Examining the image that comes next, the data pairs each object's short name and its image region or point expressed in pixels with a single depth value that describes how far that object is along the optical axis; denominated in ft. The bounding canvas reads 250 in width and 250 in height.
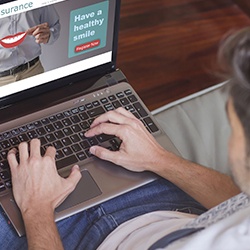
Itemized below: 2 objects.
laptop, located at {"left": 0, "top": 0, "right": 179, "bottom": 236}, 6.59
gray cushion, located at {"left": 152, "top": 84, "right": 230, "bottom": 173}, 7.48
